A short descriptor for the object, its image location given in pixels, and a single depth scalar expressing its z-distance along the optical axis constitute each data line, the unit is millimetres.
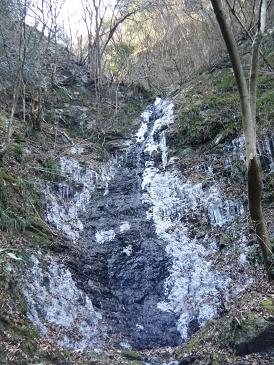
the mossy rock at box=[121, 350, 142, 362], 6830
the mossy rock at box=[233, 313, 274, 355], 5980
